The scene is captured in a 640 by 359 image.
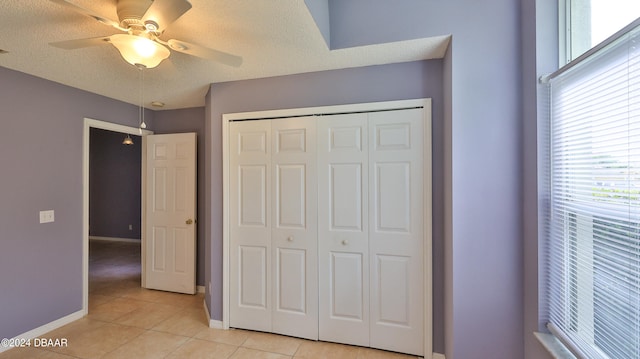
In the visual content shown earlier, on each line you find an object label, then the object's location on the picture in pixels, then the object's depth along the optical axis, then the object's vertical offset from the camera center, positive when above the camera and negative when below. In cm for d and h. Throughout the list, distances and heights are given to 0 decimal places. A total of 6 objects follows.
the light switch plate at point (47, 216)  264 -35
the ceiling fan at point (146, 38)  133 +79
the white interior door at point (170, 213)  355 -44
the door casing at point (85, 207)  298 -30
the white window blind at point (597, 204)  108 -11
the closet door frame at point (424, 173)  222 +7
